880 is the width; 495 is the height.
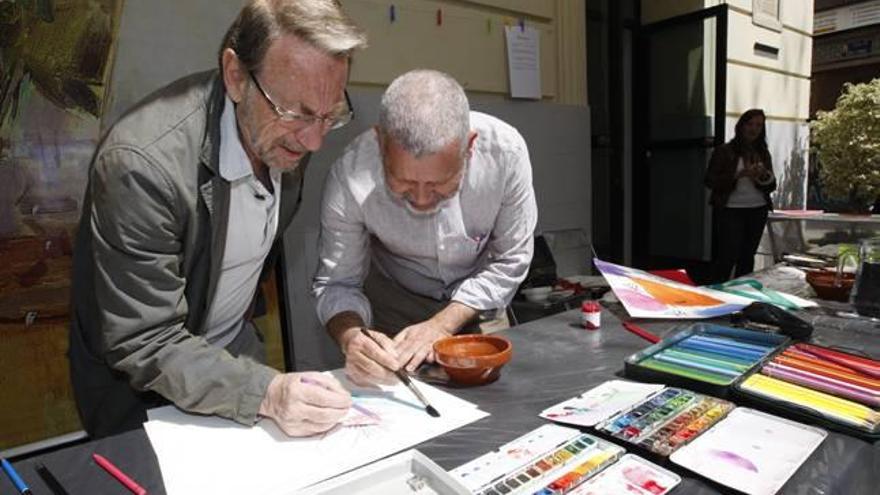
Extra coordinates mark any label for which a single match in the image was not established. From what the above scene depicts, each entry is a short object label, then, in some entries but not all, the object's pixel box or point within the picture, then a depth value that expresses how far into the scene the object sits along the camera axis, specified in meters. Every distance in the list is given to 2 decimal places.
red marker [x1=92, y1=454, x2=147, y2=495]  0.70
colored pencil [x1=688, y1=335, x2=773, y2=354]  1.06
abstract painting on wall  1.87
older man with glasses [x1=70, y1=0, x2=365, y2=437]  0.89
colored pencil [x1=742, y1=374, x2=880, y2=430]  0.80
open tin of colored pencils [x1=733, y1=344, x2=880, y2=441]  0.78
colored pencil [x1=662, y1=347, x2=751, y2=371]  0.97
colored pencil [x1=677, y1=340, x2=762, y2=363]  1.02
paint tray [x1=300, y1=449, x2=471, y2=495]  0.66
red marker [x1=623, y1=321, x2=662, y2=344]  1.25
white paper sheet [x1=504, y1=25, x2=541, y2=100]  3.49
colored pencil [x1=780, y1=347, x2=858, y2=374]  0.98
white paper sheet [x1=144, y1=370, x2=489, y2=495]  0.74
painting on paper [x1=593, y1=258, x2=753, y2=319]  1.40
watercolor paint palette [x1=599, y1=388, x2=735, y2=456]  0.74
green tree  3.27
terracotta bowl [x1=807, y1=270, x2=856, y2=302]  1.57
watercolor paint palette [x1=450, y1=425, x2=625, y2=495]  0.67
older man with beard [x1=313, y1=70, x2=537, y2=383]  1.20
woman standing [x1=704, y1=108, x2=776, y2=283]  4.16
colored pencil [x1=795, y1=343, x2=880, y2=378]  0.97
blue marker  0.68
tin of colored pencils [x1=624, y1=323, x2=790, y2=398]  0.91
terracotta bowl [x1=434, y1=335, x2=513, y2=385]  1.00
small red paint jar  1.36
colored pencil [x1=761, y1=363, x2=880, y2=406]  0.86
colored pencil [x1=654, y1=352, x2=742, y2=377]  0.95
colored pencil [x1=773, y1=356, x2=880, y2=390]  0.91
